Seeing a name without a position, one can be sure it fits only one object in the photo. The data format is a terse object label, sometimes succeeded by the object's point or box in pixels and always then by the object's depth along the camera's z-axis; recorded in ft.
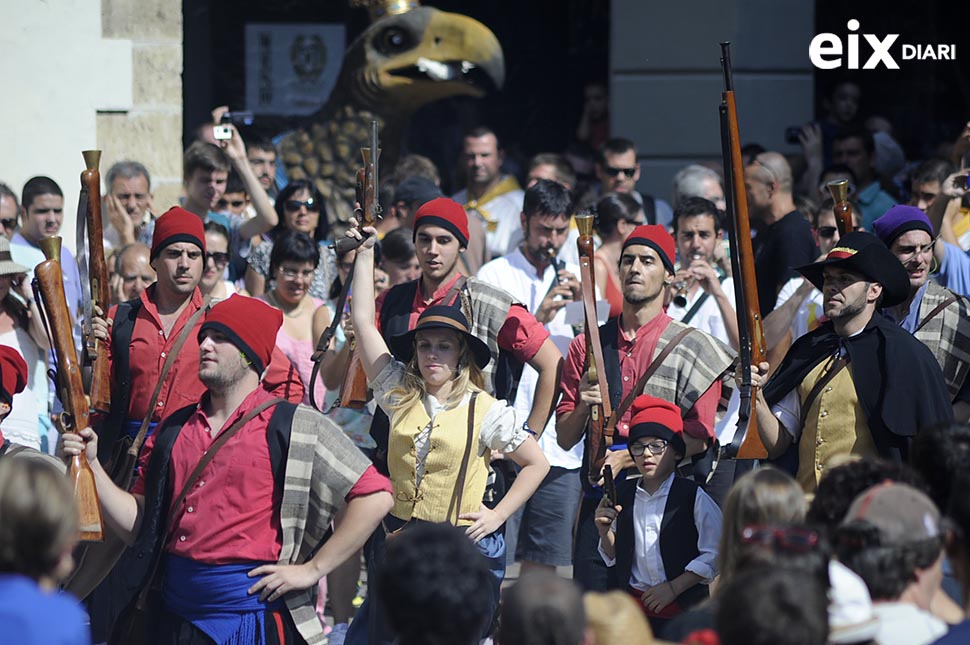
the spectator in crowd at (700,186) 56.29
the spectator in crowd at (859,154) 59.31
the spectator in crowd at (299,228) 51.29
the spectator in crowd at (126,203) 53.72
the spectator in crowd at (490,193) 59.00
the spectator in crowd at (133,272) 47.06
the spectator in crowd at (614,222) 51.11
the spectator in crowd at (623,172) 58.54
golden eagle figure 65.46
